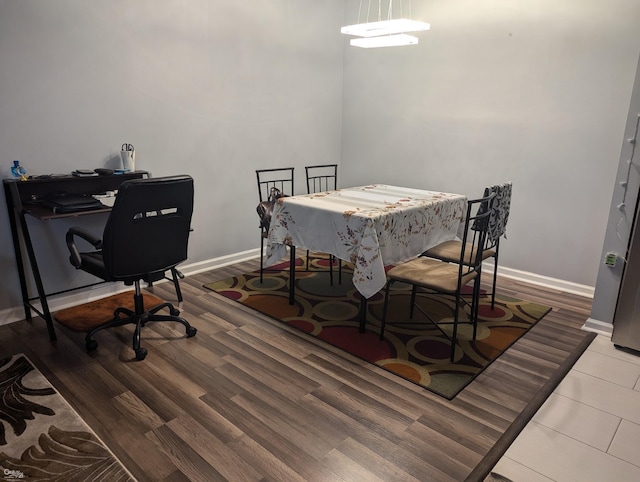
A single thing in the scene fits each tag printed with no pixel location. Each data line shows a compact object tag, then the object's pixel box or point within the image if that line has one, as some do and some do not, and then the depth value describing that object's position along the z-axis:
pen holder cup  3.19
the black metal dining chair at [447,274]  2.51
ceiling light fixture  2.66
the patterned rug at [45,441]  1.75
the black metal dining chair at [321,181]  4.79
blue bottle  2.77
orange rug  2.96
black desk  2.69
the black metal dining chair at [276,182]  4.34
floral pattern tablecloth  2.63
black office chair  2.31
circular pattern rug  2.52
